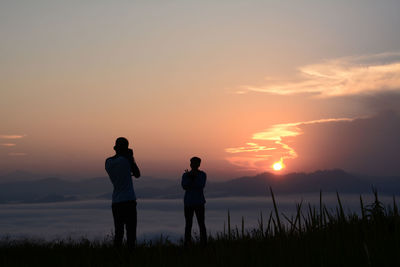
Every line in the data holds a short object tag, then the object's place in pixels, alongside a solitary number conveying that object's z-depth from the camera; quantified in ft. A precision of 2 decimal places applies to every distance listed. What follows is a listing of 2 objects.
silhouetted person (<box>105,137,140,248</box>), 27.76
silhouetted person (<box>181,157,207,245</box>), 34.91
